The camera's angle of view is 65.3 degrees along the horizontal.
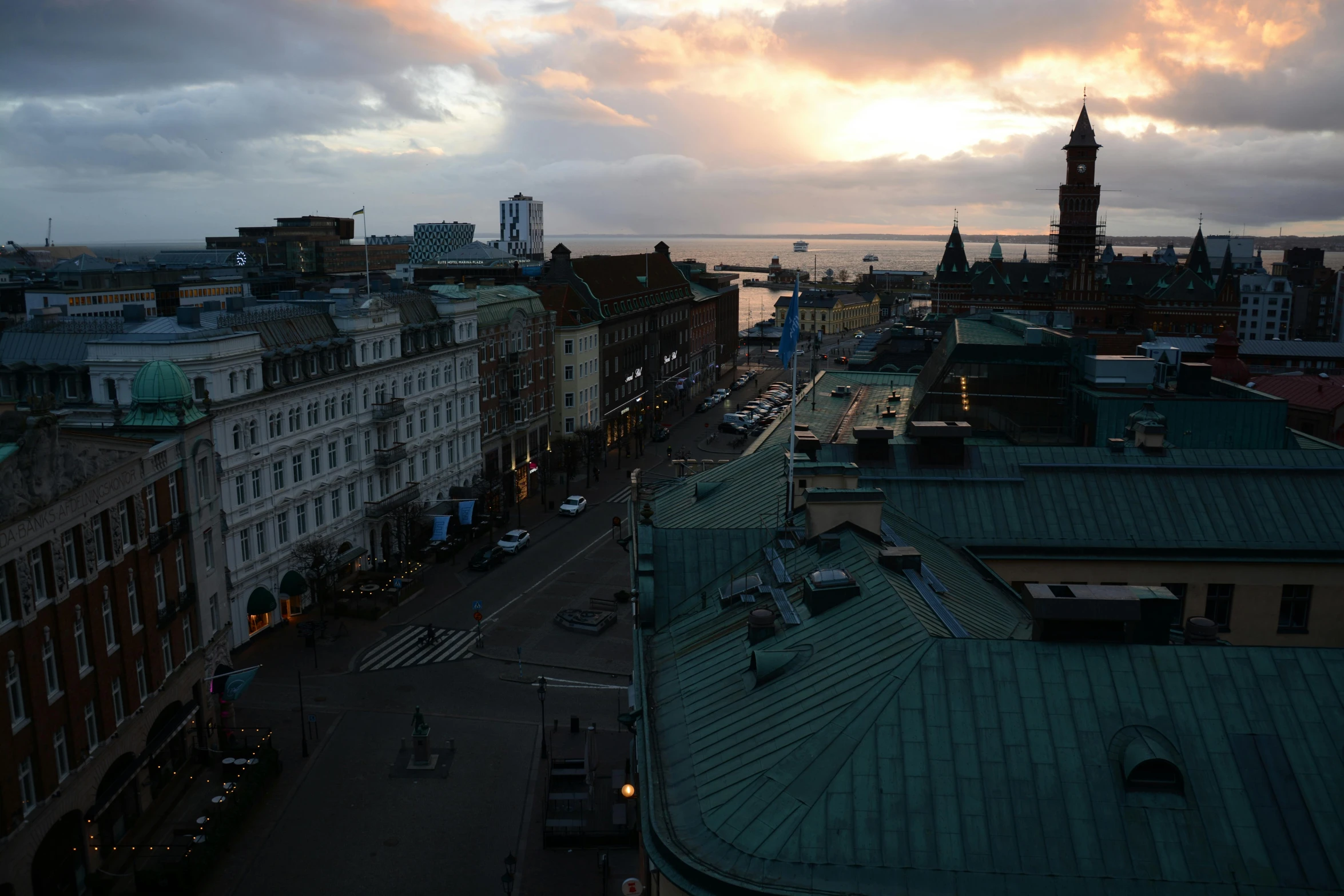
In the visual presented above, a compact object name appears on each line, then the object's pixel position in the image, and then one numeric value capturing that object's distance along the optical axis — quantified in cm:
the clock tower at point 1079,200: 18025
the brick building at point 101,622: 3042
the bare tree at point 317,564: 5953
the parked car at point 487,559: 7138
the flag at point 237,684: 4456
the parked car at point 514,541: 7488
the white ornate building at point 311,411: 5334
